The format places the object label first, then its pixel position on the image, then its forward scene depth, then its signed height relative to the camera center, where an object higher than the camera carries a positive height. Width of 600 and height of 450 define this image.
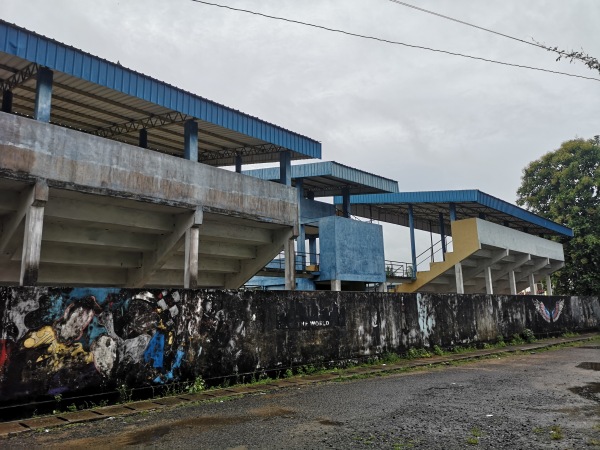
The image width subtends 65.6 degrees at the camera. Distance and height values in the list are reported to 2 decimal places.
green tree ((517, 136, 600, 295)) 33.91 +8.04
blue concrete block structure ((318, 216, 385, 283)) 21.11 +2.84
